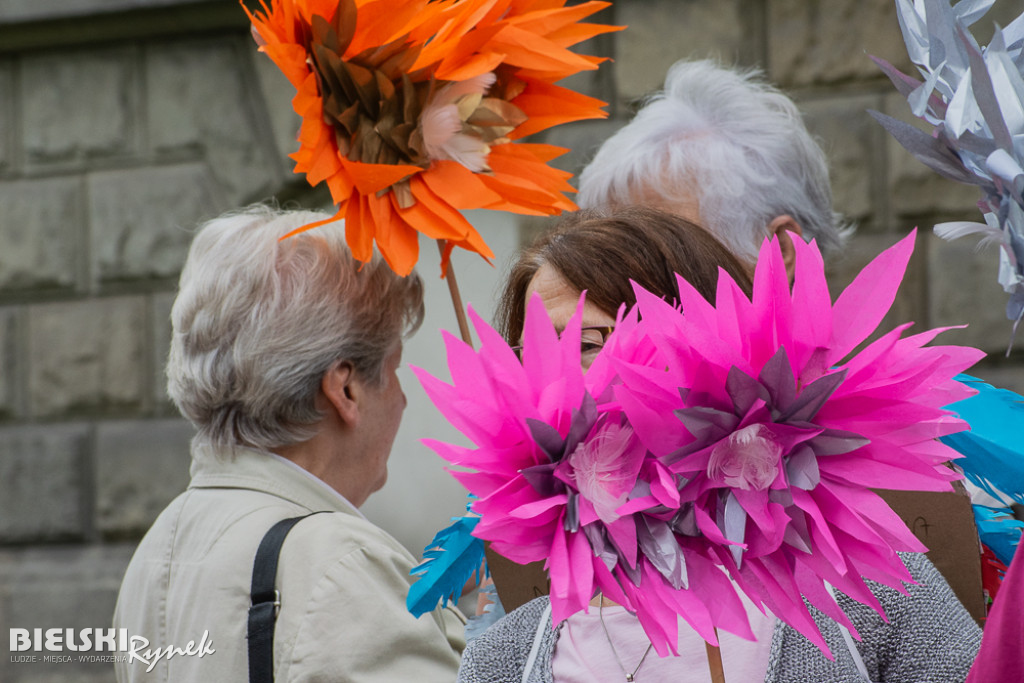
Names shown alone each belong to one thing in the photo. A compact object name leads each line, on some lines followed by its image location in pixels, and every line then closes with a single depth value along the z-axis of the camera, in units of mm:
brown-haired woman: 4579
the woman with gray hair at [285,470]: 4800
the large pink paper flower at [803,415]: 3577
